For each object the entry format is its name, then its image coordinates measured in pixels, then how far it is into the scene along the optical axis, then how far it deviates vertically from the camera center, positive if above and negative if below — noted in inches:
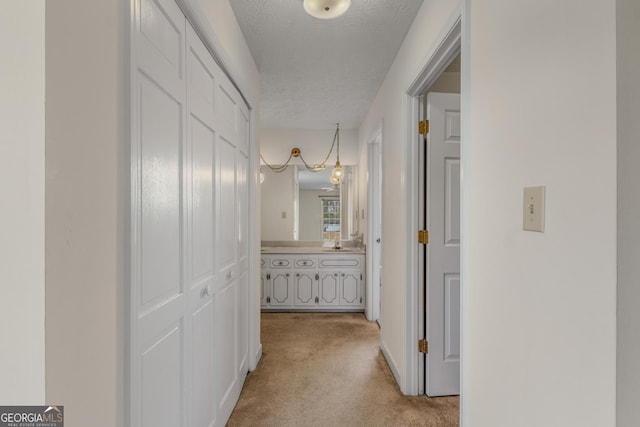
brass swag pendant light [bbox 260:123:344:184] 167.0 +26.3
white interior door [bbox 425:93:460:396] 82.2 -8.3
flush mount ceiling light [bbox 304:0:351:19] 63.3 +42.4
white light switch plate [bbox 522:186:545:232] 32.8 +0.4
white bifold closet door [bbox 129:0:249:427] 36.5 -2.3
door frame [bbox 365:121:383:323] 139.8 -15.7
